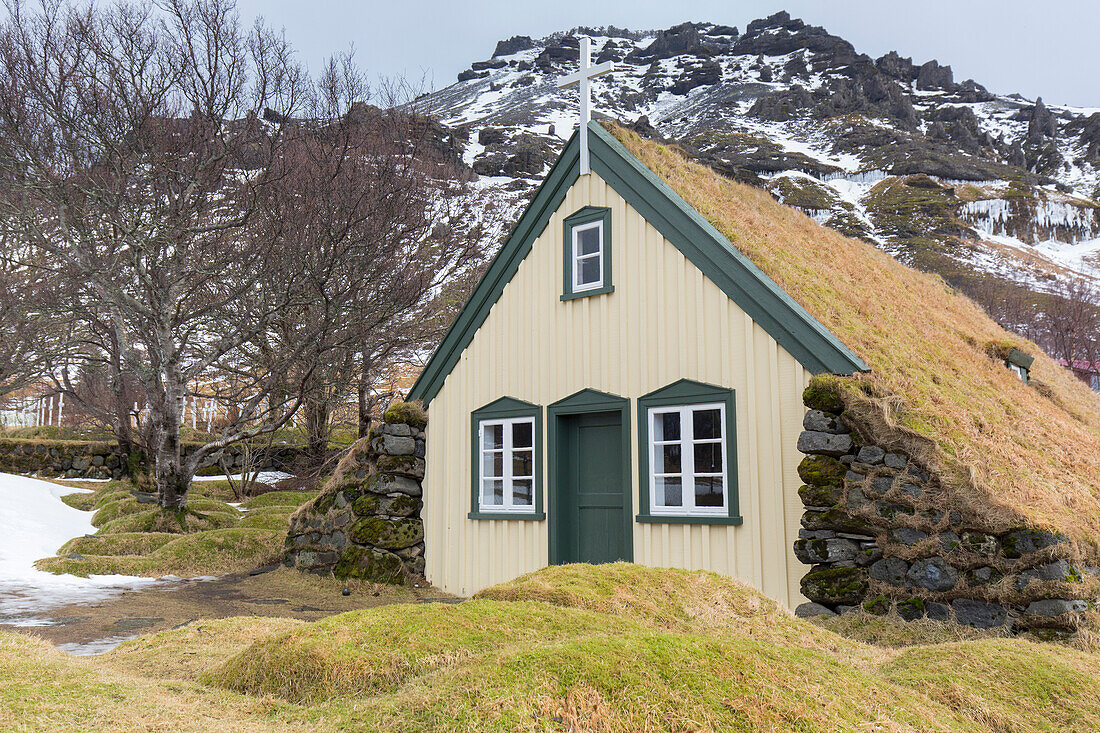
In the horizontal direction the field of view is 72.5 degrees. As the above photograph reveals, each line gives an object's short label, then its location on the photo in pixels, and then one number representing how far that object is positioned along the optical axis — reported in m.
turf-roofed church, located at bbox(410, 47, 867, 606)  8.13
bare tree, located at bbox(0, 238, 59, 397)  15.45
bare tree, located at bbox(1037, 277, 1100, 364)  33.72
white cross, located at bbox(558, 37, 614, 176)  10.34
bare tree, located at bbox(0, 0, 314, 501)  12.93
